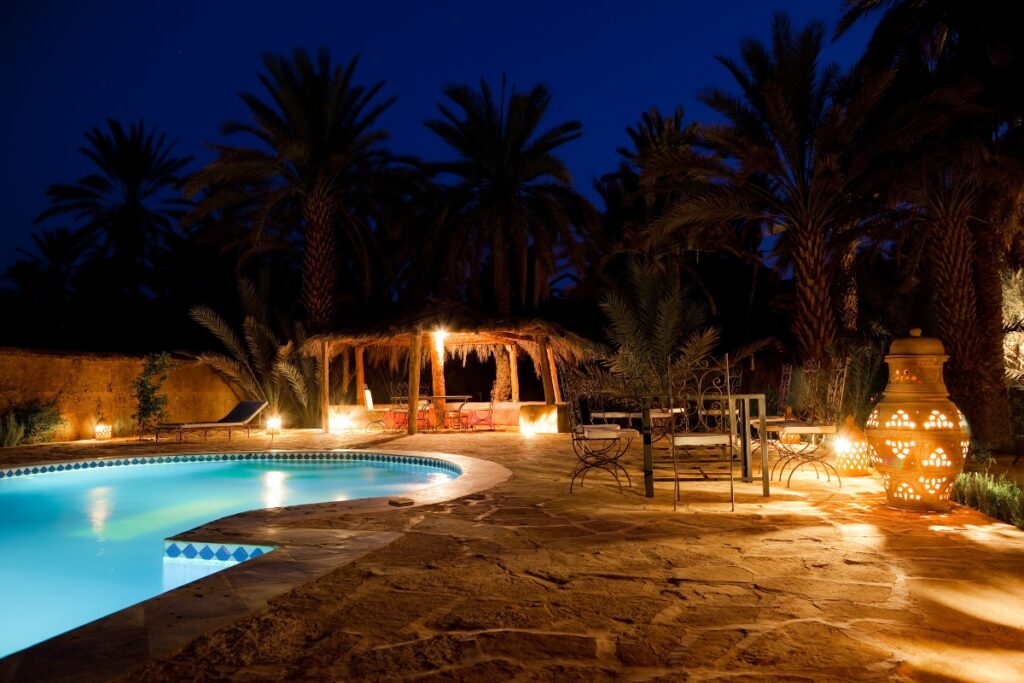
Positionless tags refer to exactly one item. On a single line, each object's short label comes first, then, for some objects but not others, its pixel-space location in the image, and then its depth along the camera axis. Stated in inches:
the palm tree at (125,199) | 872.9
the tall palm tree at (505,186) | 637.3
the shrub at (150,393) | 566.3
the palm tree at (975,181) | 372.8
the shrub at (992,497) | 205.6
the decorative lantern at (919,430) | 189.2
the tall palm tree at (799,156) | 424.2
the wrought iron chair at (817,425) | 259.0
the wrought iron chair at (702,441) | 210.7
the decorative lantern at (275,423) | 621.3
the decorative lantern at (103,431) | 545.0
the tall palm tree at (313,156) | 644.1
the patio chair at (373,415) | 607.5
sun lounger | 513.3
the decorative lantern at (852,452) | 275.1
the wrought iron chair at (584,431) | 249.0
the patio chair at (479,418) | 606.9
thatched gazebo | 567.5
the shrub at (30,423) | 483.6
